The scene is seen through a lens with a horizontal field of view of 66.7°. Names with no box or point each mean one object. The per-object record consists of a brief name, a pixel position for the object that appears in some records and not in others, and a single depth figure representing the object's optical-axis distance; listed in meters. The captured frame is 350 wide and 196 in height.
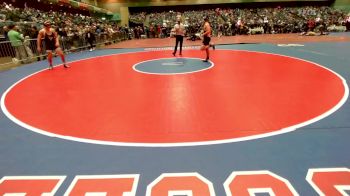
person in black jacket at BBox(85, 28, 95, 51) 18.27
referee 12.95
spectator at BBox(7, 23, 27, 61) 11.74
